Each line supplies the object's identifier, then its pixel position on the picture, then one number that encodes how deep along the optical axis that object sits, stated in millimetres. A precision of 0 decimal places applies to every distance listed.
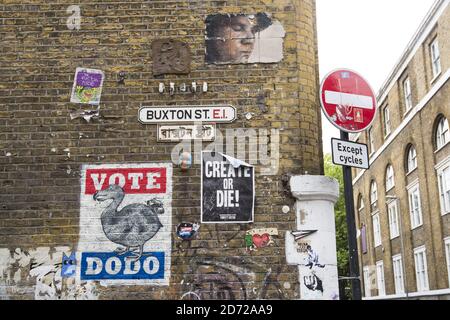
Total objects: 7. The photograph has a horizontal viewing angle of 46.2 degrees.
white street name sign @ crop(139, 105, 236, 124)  6410
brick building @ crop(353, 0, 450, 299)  23062
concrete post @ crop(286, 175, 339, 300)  5941
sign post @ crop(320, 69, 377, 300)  5582
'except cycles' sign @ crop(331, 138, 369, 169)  5457
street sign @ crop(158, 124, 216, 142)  6367
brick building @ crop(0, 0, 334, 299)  6023
